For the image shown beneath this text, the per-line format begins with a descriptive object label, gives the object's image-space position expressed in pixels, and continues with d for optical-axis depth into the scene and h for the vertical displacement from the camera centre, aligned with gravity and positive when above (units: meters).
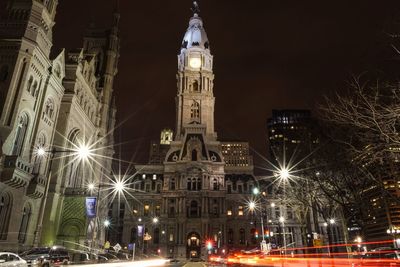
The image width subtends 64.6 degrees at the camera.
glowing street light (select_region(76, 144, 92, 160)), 23.75 +6.98
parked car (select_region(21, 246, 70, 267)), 24.31 -0.62
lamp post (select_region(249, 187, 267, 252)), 40.33 +0.72
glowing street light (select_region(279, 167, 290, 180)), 32.56 +7.74
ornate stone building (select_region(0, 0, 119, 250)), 33.12 +14.59
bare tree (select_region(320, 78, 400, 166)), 13.56 +5.60
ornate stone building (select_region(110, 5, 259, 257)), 77.56 +11.79
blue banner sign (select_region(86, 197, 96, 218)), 26.92 +3.32
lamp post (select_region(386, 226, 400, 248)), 43.84 +3.69
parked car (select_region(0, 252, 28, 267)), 18.91 -0.70
